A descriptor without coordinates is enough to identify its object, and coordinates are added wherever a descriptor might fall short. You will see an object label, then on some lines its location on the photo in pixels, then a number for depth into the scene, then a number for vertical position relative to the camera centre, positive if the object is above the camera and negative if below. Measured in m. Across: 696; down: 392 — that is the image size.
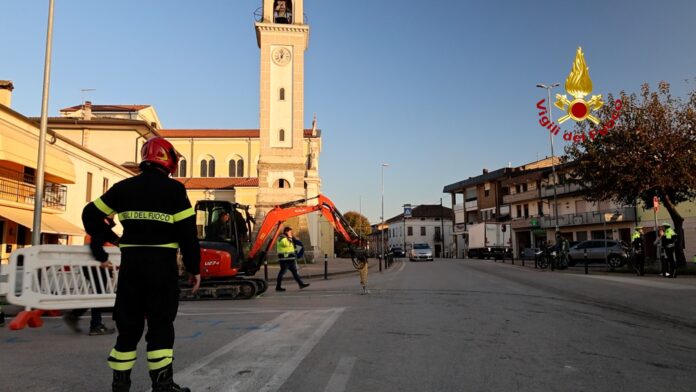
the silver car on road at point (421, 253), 42.81 -0.51
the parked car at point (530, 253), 43.12 -0.57
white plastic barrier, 5.41 -0.32
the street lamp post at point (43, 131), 14.30 +3.61
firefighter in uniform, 3.57 -0.06
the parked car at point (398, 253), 64.32 -0.78
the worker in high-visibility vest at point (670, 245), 17.14 +0.02
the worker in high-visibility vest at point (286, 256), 14.92 -0.24
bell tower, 43.56 +11.95
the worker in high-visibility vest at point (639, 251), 19.50 -0.20
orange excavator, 12.94 -0.10
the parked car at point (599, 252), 26.88 -0.33
